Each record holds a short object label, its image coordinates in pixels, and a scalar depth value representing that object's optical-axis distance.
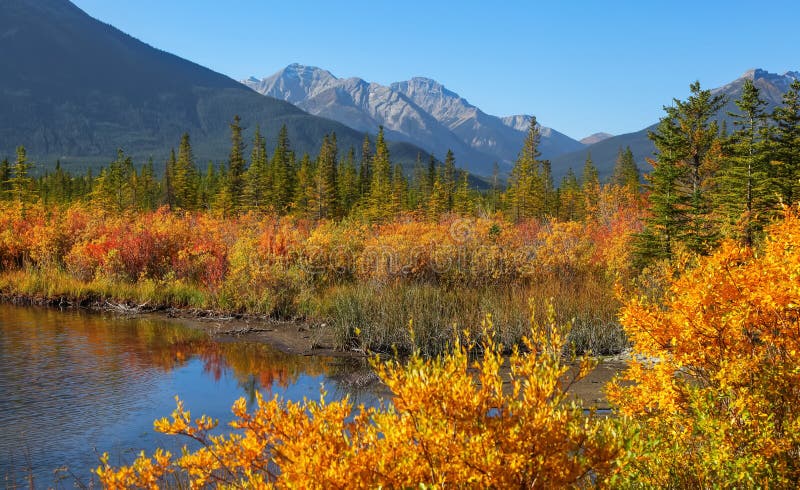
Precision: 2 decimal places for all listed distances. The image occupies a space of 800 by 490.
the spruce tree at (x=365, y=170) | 65.50
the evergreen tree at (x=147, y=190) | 67.85
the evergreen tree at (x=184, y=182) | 60.00
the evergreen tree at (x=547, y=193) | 61.09
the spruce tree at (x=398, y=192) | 54.86
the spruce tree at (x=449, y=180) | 61.72
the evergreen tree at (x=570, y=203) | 62.94
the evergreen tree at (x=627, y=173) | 56.08
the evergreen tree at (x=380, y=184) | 53.94
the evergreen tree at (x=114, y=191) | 51.53
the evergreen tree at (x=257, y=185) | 53.44
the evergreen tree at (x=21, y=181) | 42.50
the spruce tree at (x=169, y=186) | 61.44
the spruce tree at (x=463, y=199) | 56.77
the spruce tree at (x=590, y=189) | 56.83
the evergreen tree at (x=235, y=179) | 55.54
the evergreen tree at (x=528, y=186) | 58.66
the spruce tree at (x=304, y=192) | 54.91
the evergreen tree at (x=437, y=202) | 55.07
